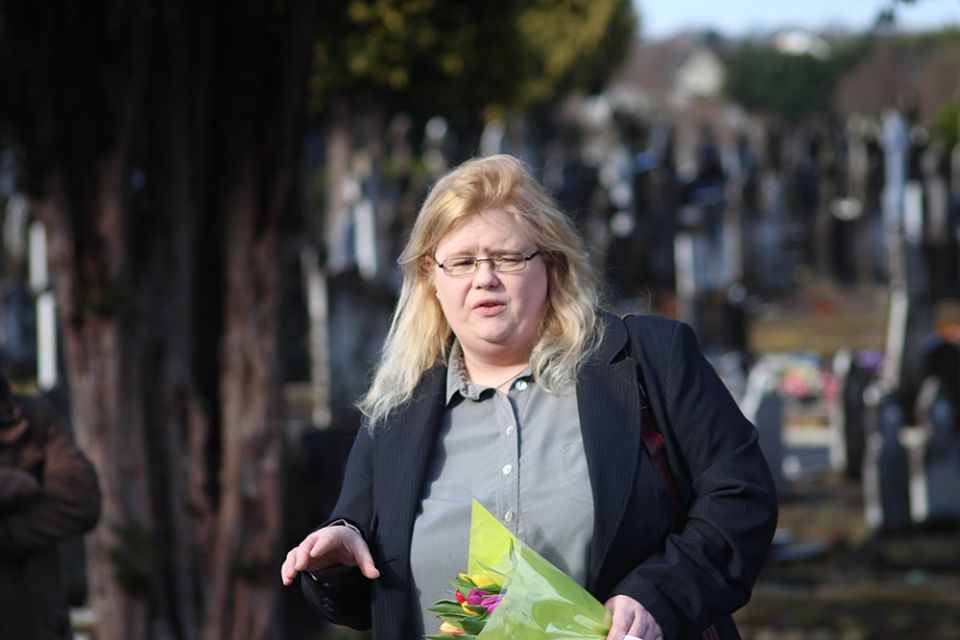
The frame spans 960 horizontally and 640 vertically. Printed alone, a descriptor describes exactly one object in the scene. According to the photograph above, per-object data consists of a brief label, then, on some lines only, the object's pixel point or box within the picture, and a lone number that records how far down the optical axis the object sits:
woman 5.36
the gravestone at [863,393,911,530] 19.75
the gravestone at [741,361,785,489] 21.25
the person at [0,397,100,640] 8.46
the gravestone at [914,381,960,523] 19.87
